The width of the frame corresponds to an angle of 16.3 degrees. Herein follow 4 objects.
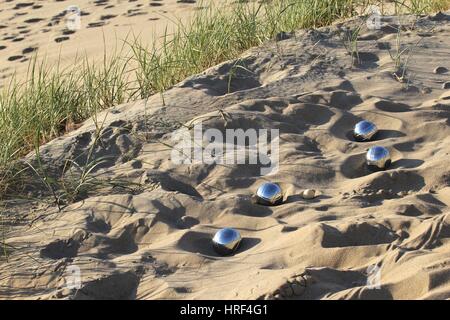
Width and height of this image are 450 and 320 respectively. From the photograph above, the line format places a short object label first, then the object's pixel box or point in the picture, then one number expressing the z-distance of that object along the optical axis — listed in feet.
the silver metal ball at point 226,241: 20.87
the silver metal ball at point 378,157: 24.19
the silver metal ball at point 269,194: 22.96
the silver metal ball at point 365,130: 26.25
